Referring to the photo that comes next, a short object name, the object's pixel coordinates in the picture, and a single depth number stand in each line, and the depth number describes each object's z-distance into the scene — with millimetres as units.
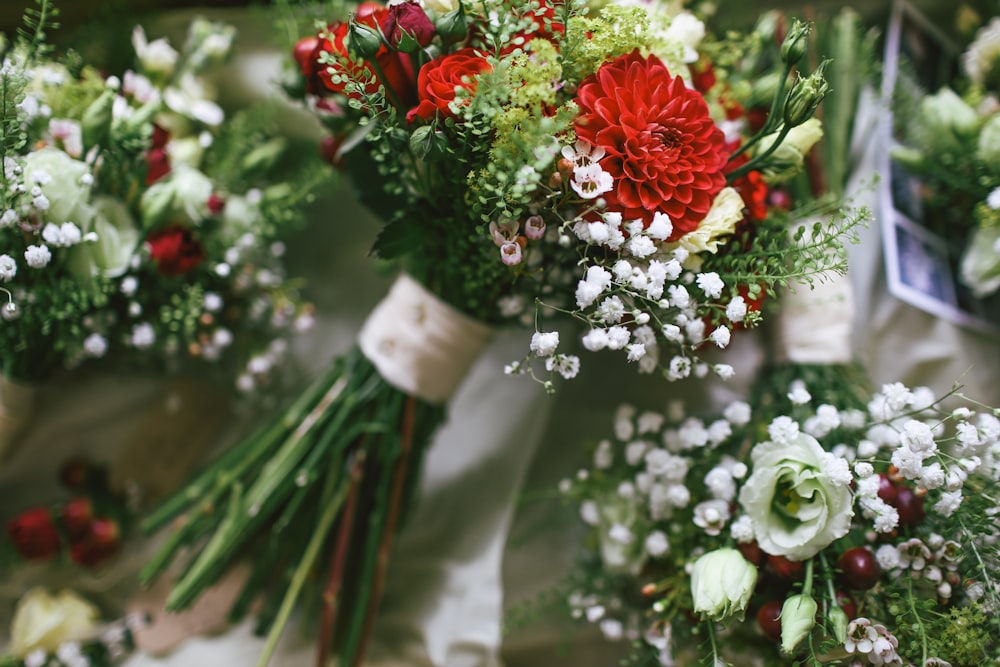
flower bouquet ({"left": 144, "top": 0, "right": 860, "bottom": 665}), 598
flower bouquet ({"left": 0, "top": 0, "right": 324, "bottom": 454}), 739
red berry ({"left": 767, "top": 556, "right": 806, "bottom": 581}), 697
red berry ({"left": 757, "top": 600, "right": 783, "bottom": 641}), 702
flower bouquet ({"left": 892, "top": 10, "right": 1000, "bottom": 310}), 863
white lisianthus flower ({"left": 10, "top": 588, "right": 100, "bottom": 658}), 967
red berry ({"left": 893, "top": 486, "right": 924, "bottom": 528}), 703
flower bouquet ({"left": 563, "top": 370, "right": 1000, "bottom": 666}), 638
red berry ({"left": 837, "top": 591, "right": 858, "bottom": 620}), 689
